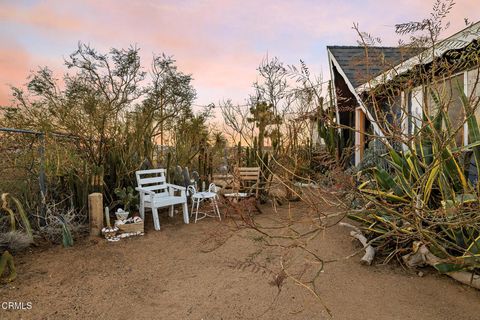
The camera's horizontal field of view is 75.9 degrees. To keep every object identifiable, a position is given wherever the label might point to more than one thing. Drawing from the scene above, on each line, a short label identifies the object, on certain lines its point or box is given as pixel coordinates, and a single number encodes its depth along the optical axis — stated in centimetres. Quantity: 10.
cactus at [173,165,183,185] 663
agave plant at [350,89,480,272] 203
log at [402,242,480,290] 287
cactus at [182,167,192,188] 645
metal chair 592
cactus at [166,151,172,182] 646
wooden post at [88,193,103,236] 466
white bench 517
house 257
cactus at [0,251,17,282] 316
